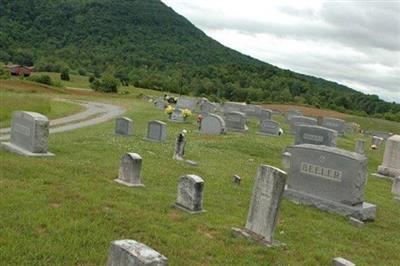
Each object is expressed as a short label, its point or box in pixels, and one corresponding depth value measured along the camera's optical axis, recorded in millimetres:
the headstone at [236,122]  30562
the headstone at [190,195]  10141
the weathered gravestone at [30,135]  14391
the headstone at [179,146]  17016
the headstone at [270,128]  30562
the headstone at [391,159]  20275
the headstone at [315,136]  20719
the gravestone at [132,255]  4871
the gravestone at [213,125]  26562
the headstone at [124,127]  22562
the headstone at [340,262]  7463
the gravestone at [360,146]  25659
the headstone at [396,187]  16427
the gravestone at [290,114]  42556
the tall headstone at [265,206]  8773
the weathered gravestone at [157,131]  21375
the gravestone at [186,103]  43406
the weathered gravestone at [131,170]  11984
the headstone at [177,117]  32228
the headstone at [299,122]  32500
